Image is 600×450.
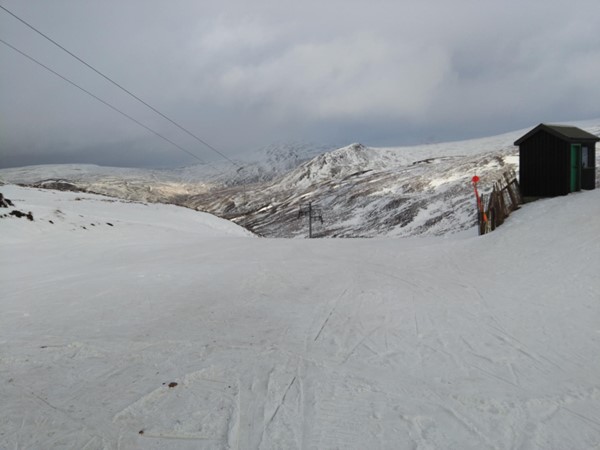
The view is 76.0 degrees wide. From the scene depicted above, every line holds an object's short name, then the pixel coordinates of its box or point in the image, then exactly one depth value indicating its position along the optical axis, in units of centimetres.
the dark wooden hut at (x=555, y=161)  1877
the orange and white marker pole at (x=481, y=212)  1716
